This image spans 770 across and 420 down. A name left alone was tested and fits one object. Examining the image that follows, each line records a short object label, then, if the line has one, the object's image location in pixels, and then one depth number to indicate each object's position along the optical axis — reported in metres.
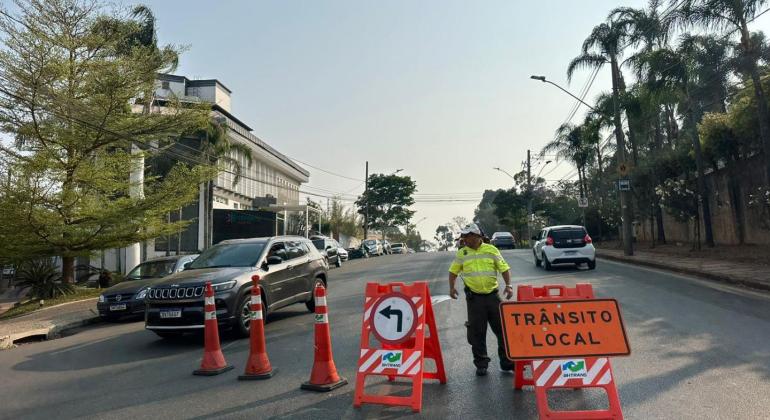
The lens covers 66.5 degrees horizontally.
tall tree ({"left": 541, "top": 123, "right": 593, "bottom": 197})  43.78
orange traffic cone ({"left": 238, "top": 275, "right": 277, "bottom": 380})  6.88
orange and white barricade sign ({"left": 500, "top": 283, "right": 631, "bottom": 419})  4.94
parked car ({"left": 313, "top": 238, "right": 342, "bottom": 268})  27.80
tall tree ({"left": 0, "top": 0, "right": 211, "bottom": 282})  16.14
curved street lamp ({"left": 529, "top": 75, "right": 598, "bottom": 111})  25.09
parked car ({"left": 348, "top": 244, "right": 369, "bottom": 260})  42.72
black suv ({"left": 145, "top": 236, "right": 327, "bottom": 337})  9.12
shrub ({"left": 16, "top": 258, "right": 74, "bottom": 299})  17.98
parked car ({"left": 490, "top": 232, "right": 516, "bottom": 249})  42.62
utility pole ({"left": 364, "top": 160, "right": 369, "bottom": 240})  62.72
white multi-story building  32.05
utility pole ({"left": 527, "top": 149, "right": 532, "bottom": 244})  57.16
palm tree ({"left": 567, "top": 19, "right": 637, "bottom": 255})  24.77
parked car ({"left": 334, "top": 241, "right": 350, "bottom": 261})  32.59
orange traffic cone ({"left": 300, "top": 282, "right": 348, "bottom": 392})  6.24
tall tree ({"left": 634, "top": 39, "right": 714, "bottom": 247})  20.89
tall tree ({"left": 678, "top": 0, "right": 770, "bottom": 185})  17.19
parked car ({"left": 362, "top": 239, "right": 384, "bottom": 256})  46.42
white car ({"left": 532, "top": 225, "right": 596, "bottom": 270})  19.45
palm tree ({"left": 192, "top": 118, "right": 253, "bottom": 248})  27.31
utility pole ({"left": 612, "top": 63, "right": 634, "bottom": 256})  24.55
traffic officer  6.42
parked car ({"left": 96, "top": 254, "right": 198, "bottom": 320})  13.03
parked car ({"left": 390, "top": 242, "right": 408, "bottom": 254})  58.38
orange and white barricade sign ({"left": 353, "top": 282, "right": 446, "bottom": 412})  5.56
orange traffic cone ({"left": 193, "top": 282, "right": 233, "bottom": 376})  7.20
